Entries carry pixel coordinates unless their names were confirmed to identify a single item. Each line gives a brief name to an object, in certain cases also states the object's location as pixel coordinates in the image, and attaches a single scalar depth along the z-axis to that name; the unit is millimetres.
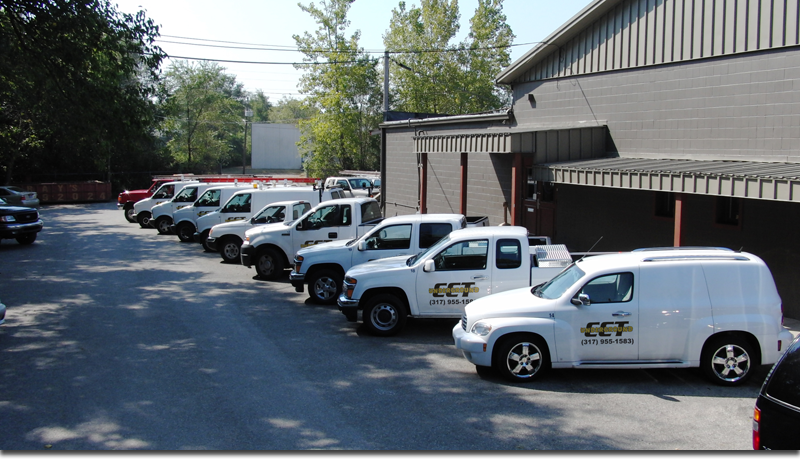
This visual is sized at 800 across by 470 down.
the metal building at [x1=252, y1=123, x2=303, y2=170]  77062
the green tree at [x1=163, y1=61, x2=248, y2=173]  62250
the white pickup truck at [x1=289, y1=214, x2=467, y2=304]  12711
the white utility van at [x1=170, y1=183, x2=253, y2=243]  22672
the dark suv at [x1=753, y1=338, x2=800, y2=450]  4449
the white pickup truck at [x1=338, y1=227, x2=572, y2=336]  10609
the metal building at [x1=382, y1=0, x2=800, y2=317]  11938
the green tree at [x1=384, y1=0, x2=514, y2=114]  52594
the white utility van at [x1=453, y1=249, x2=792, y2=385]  8273
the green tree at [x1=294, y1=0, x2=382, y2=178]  48250
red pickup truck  32844
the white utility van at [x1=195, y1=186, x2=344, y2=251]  20281
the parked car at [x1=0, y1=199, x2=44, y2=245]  22547
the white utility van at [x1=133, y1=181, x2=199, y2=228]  28469
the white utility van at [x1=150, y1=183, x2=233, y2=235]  25297
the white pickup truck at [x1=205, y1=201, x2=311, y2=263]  18531
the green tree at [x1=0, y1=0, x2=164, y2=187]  16922
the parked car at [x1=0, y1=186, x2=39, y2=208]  35500
